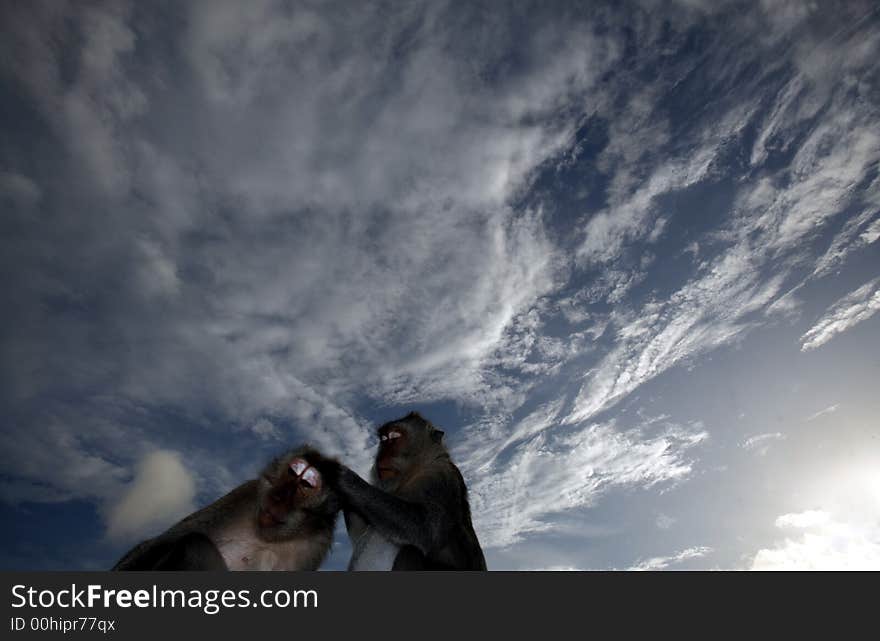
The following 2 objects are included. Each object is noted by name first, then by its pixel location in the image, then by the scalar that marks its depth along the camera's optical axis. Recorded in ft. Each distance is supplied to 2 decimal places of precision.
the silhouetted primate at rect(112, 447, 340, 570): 13.62
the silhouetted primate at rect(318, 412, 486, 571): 15.15
